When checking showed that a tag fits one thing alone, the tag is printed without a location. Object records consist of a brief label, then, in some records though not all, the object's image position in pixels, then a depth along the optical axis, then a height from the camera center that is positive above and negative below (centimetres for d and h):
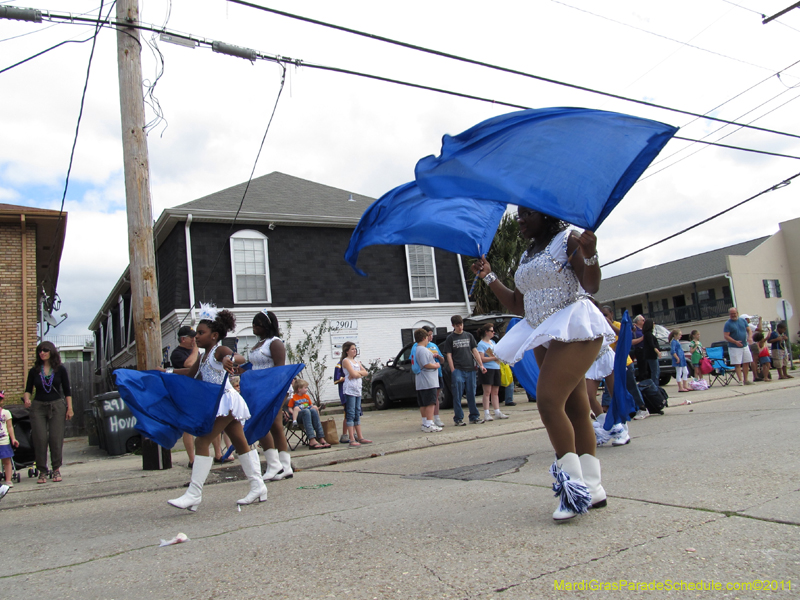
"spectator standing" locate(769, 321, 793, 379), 1609 -37
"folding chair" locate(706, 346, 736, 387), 1608 -63
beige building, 3806 +375
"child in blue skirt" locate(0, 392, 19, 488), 750 -43
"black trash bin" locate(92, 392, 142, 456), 1059 -43
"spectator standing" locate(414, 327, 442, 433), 1023 -20
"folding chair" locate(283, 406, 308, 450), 939 -70
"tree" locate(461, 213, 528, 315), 2552 +446
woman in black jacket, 770 +4
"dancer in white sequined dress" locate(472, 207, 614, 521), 341 +11
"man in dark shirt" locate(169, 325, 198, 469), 753 +53
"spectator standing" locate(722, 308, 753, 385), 1404 +0
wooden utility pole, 805 +261
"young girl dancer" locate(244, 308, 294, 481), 624 +22
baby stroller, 875 -41
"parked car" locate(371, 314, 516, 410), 1577 -13
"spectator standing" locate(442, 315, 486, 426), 1074 +9
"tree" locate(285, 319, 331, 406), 1980 +82
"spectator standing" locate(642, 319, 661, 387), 1010 +3
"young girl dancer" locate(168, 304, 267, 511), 486 -21
